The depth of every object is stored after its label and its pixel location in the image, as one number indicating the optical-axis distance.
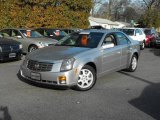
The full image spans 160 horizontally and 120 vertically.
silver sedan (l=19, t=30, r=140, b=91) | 5.03
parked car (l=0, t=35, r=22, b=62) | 8.47
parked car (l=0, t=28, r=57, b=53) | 10.70
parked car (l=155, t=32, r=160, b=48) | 16.06
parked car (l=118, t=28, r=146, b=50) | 14.68
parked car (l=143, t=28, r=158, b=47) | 16.70
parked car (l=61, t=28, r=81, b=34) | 13.69
